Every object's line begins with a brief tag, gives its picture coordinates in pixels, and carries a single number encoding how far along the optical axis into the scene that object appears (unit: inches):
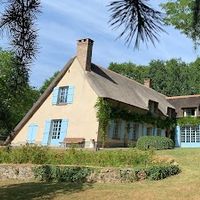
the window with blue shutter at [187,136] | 901.9
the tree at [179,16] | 513.1
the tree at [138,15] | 78.0
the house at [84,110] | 709.6
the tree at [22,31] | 83.2
